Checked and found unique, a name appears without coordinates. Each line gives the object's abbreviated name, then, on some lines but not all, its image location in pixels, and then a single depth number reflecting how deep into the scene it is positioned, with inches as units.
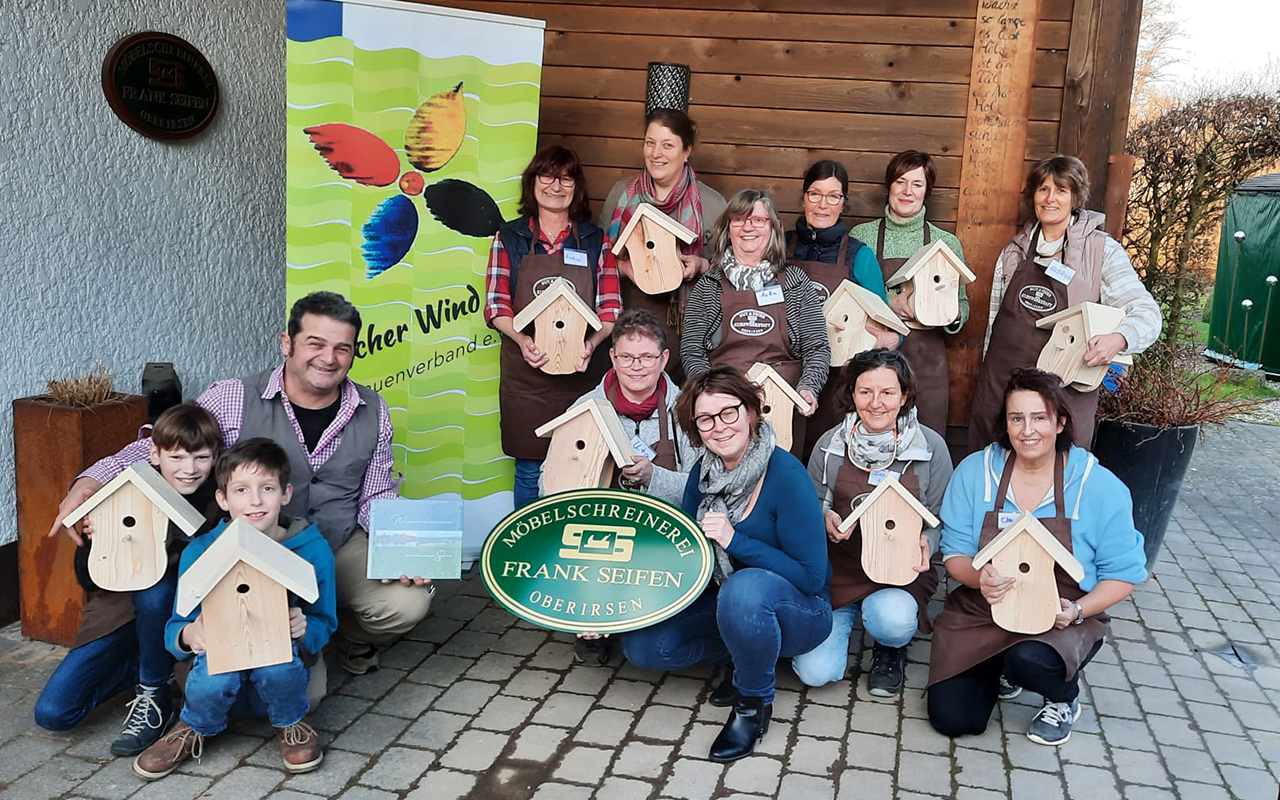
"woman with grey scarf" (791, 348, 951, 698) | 138.4
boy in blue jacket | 113.2
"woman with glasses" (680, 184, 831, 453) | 157.8
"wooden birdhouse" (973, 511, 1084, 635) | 119.2
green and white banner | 160.2
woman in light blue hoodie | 125.3
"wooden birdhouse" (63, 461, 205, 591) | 115.3
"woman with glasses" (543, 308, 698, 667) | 141.8
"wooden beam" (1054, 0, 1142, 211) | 180.9
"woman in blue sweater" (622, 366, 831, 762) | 122.8
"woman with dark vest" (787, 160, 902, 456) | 164.6
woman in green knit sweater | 169.6
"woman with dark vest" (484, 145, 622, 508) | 167.3
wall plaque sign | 164.2
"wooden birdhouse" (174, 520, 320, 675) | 107.9
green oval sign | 123.2
